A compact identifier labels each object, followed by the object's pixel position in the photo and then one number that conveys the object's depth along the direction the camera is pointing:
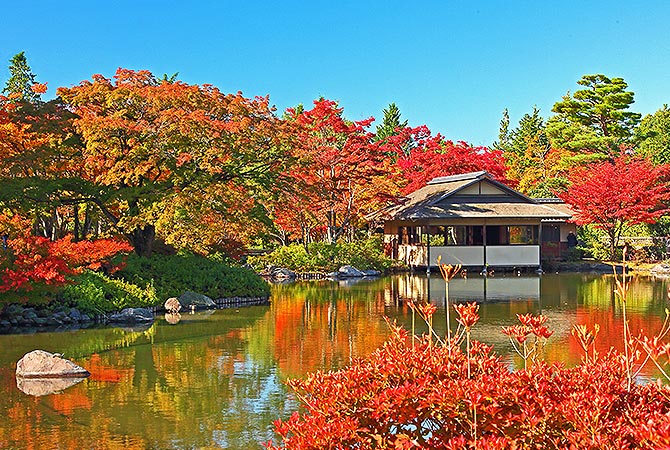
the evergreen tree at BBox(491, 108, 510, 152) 64.12
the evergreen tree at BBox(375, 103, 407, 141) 57.31
